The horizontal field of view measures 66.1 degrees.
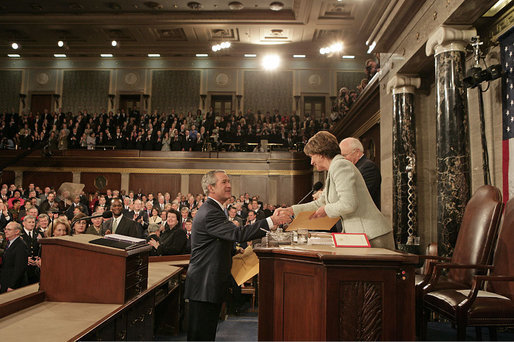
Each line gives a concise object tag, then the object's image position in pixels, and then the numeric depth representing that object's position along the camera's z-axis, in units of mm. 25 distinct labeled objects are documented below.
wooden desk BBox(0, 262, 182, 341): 1798
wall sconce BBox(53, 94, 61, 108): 18333
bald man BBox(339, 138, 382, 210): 3035
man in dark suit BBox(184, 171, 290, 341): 2463
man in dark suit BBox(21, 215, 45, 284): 5117
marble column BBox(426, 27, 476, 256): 4180
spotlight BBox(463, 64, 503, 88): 3828
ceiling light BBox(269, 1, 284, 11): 12750
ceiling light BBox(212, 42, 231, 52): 14875
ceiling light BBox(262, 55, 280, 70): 17344
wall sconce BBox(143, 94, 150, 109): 18141
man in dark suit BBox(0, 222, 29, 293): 4016
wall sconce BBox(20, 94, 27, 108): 18259
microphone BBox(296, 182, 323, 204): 2905
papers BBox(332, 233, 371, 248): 2008
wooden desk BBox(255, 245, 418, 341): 1666
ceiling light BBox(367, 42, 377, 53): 6193
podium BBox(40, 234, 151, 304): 2367
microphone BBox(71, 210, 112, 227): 2475
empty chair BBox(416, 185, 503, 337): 3045
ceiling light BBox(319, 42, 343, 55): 14961
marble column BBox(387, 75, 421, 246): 5570
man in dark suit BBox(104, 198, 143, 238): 5914
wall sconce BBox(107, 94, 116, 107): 18188
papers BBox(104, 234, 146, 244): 2663
